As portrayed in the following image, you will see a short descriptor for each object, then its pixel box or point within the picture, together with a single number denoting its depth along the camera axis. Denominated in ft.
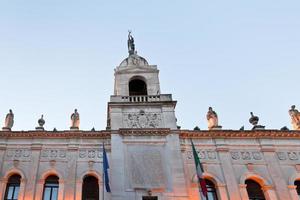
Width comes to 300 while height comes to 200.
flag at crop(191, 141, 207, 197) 59.14
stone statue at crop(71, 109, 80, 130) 73.82
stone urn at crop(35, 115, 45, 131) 73.46
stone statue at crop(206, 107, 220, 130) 75.92
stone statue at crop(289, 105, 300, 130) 78.07
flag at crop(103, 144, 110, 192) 60.54
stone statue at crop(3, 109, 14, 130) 73.48
